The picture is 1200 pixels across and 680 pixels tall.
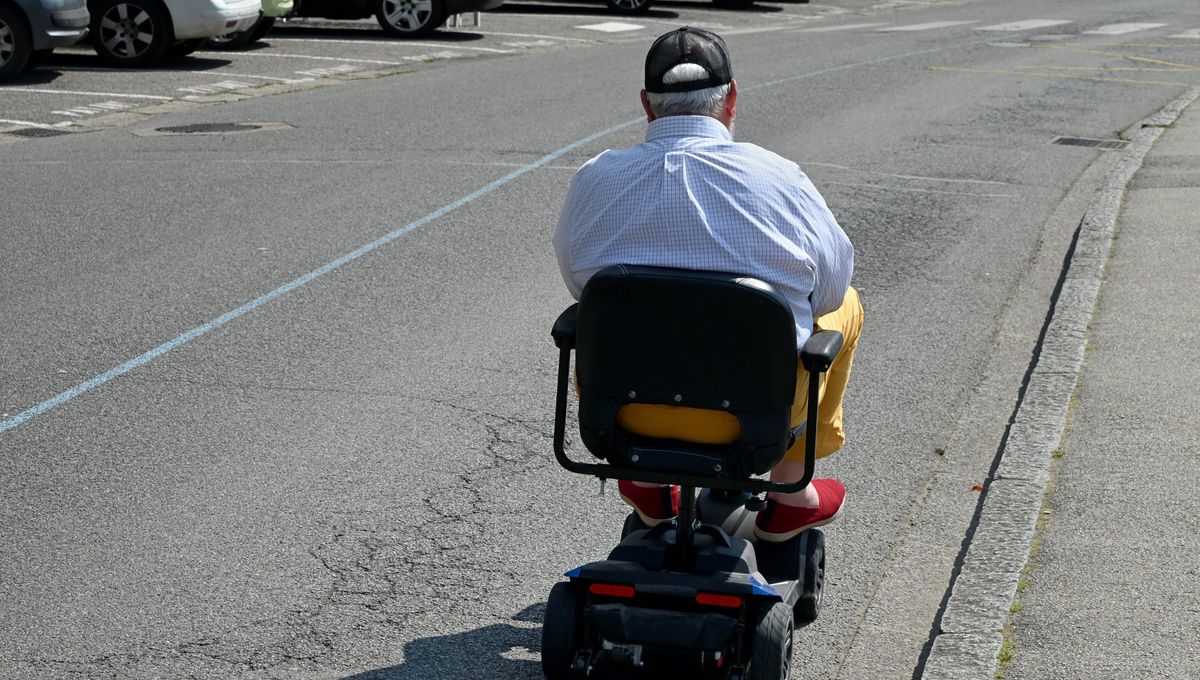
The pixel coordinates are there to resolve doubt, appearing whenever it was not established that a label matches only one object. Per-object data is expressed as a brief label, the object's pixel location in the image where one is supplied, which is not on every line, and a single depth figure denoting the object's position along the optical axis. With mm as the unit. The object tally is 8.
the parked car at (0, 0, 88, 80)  15758
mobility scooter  3586
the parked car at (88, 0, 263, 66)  17531
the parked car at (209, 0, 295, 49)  19500
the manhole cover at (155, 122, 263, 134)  13688
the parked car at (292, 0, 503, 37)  22266
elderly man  3658
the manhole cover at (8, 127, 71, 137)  13855
